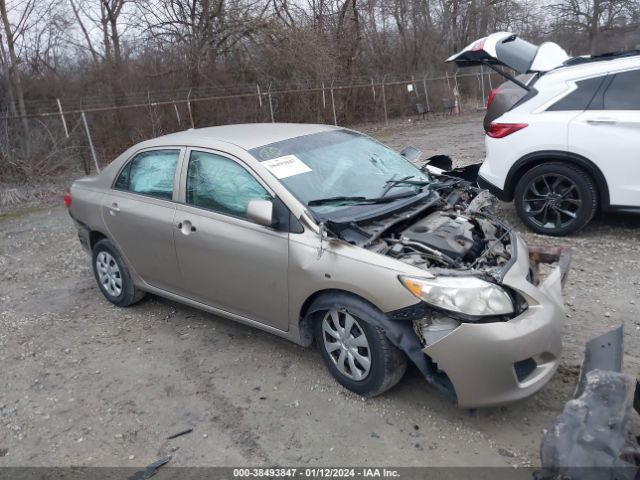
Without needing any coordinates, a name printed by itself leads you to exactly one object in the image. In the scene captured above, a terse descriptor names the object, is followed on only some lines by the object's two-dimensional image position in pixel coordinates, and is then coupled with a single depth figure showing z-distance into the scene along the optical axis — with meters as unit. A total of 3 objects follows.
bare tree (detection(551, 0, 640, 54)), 37.41
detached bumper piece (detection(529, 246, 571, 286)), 3.63
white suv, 5.26
